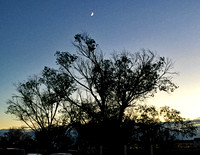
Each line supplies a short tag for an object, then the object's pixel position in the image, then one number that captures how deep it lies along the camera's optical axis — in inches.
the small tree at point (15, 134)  2474.2
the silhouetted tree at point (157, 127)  903.9
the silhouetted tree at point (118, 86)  1002.7
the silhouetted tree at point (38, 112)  1502.2
